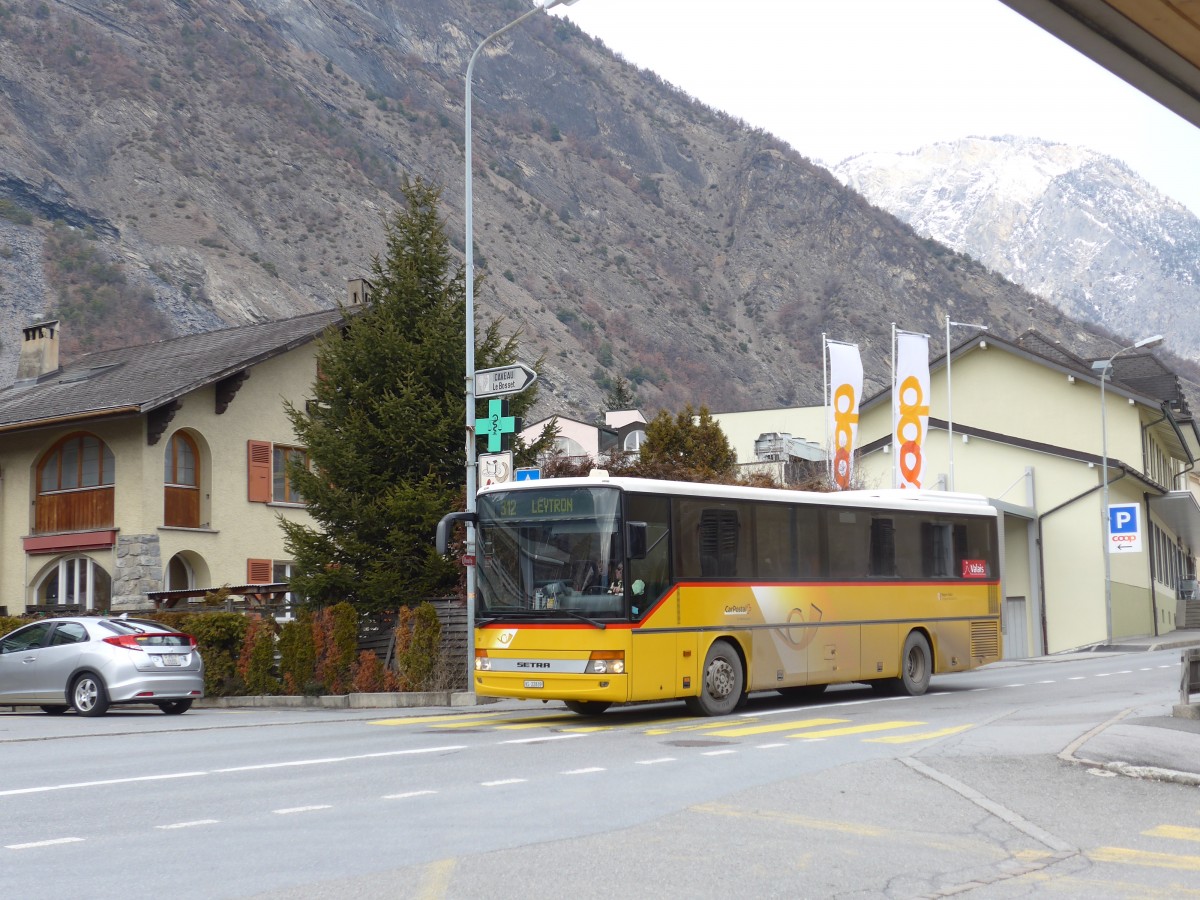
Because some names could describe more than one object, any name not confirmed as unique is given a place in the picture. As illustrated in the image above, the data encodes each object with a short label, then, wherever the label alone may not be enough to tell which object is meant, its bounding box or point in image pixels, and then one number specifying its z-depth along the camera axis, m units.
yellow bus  16.34
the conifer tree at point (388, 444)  23.58
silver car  20.27
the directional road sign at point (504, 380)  21.36
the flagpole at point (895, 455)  35.88
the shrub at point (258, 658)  23.95
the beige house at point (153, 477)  32.53
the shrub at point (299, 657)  23.20
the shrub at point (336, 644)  22.78
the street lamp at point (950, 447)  42.45
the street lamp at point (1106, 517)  39.56
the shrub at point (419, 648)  21.98
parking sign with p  36.81
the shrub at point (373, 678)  22.42
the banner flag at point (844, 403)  34.56
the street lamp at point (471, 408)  21.09
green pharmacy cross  21.53
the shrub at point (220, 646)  24.37
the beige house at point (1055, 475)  42.22
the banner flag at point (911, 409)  35.94
